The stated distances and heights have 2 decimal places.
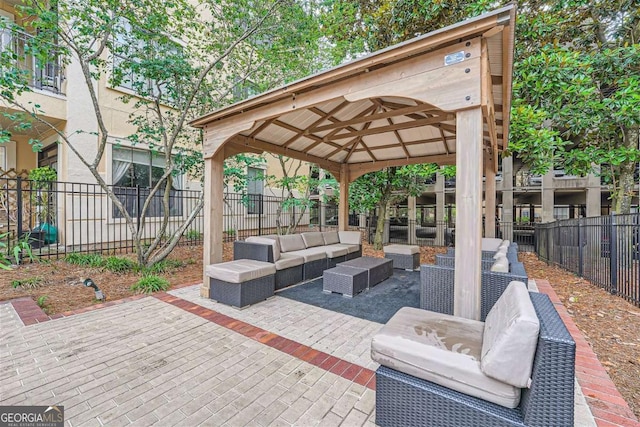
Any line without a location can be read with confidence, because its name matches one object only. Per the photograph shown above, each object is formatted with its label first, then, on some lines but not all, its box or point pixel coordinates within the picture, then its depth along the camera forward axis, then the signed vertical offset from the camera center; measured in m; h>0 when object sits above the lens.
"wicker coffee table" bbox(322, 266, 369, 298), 4.73 -1.19
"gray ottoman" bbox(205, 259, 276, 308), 4.12 -1.08
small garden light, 4.35 -1.26
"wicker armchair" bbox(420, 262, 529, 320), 2.98 -0.85
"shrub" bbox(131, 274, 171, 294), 4.90 -1.31
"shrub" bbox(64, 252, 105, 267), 6.36 -1.10
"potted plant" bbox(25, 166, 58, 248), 6.91 +0.19
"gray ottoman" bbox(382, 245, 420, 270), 6.75 -1.08
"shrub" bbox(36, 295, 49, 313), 3.99 -1.36
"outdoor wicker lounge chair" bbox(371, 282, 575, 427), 1.38 -0.92
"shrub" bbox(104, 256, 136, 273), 6.05 -1.16
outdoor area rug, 4.12 -1.45
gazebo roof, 2.56 +1.62
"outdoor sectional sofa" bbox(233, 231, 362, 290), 5.07 -0.84
